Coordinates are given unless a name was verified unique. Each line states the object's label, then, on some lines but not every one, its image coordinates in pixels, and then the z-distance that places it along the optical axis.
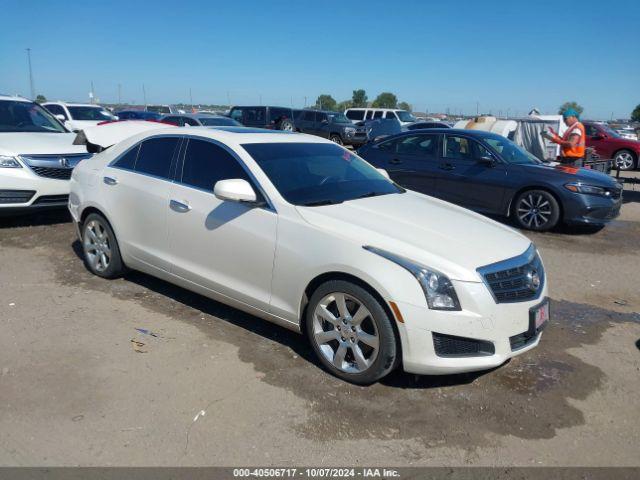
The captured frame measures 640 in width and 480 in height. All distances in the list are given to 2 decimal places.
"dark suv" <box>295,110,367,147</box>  23.30
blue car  8.12
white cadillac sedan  3.35
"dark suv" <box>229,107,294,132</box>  23.81
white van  26.72
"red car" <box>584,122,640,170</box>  17.34
